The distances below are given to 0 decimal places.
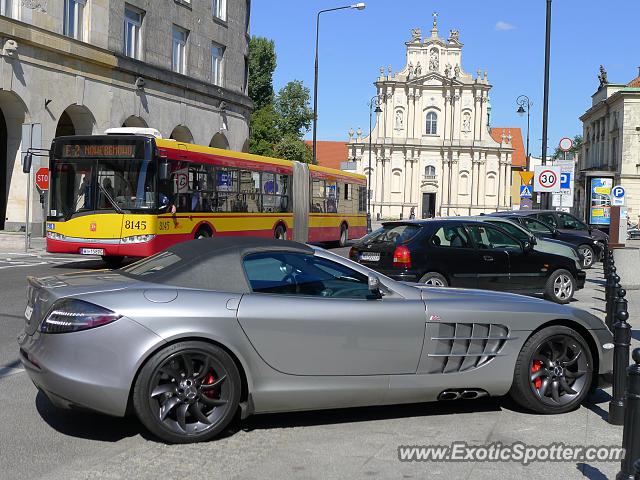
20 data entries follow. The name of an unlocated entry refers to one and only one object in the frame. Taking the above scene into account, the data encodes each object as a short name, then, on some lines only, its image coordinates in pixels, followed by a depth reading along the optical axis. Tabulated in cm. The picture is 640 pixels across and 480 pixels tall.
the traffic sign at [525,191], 3130
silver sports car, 496
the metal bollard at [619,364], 580
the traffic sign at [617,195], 2983
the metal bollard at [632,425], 412
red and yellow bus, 1636
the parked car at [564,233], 2156
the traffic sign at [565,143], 2602
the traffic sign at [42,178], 2214
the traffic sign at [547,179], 2453
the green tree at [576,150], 12012
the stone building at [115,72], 2473
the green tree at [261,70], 7700
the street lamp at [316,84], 3772
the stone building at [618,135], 7200
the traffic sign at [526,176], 2866
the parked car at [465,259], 1232
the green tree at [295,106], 8088
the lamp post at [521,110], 4969
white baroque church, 9081
